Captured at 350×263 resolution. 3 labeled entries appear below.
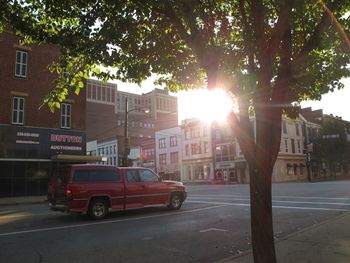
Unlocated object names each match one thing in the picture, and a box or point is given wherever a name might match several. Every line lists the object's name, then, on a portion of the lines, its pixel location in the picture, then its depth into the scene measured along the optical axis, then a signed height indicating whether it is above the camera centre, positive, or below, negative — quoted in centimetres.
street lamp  2897 +231
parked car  1358 -16
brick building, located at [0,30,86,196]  2861 +478
